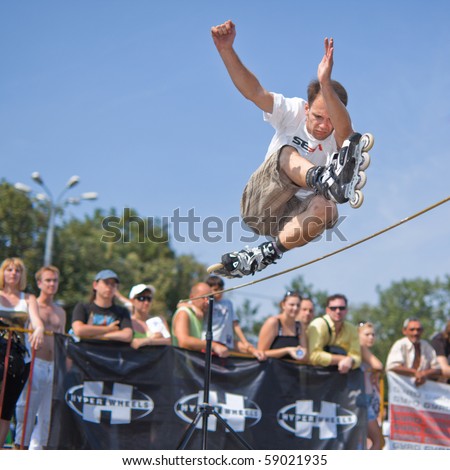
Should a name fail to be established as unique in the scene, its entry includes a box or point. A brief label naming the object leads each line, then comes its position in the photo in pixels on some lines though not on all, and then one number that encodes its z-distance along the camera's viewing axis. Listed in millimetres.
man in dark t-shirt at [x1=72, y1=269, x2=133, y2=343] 6758
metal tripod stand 5414
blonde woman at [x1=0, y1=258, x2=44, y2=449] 6035
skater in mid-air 4758
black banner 6574
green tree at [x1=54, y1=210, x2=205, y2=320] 29625
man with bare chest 6316
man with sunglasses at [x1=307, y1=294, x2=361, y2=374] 7648
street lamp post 21386
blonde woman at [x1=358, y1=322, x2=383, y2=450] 7805
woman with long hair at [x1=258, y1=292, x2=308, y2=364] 7496
